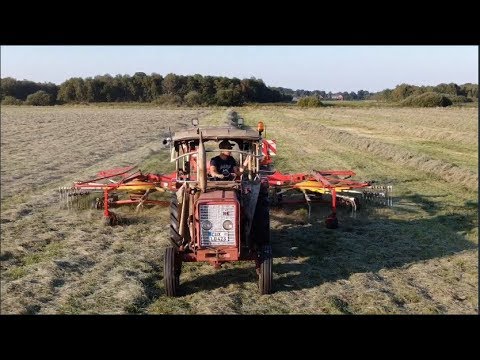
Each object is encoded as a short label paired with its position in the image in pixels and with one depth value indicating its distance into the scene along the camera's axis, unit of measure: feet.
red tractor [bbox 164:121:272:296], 21.86
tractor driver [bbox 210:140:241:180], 26.27
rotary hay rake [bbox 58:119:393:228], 34.09
